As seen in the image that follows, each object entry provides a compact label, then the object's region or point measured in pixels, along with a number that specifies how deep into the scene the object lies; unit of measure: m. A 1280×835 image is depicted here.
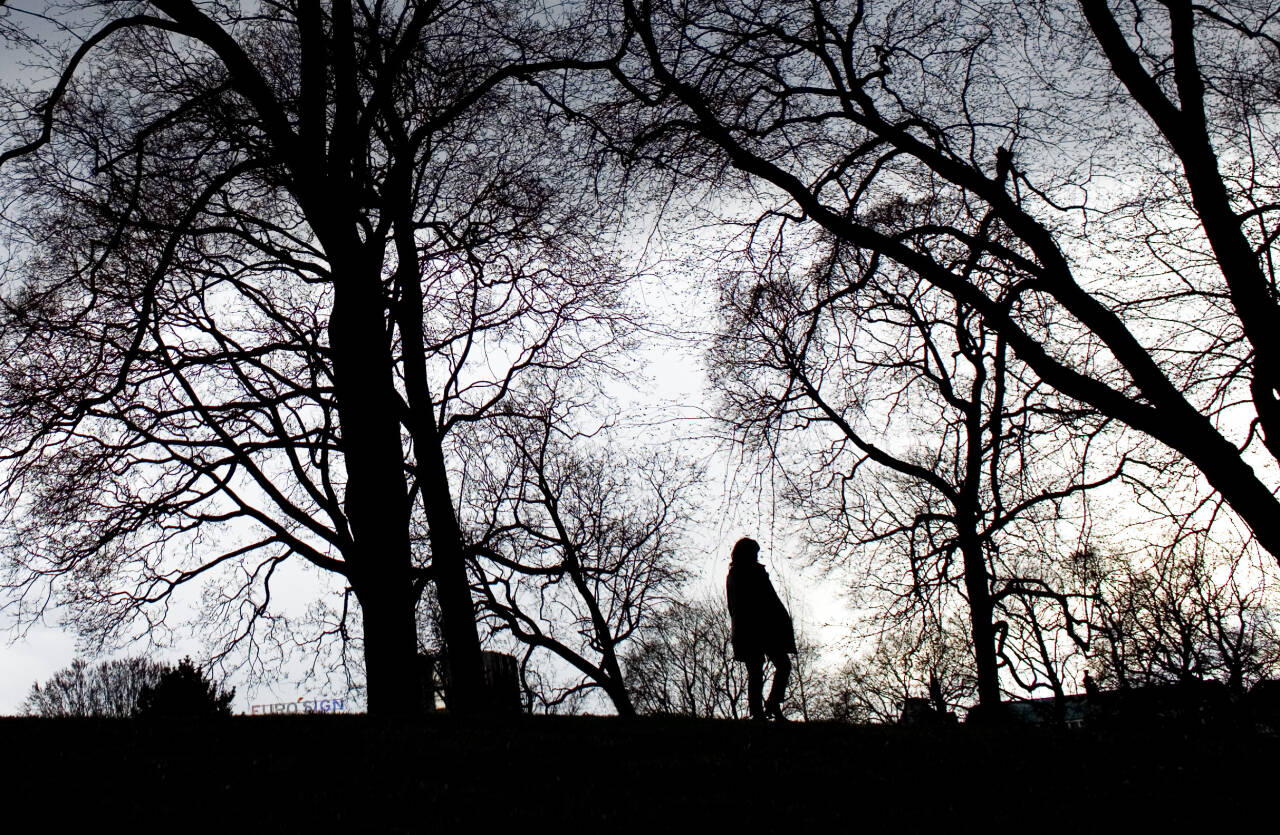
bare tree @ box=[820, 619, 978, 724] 34.47
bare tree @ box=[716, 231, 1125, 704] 11.59
